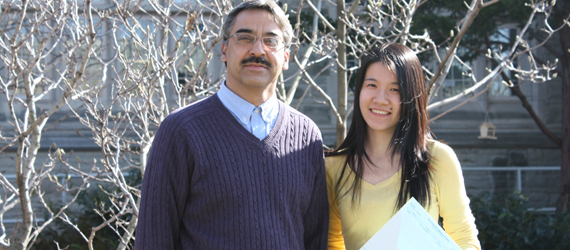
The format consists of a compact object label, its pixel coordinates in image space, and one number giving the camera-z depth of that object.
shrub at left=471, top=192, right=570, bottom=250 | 5.11
